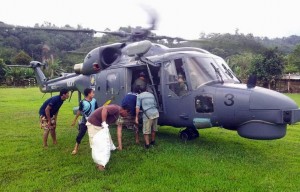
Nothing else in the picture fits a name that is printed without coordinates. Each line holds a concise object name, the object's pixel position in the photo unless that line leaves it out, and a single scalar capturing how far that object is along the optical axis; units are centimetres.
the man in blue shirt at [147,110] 537
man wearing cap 583
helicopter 456
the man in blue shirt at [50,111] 562
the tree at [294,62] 3203
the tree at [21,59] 4068
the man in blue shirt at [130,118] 522
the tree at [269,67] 2581
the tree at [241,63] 3555
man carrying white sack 421
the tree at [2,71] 3240
